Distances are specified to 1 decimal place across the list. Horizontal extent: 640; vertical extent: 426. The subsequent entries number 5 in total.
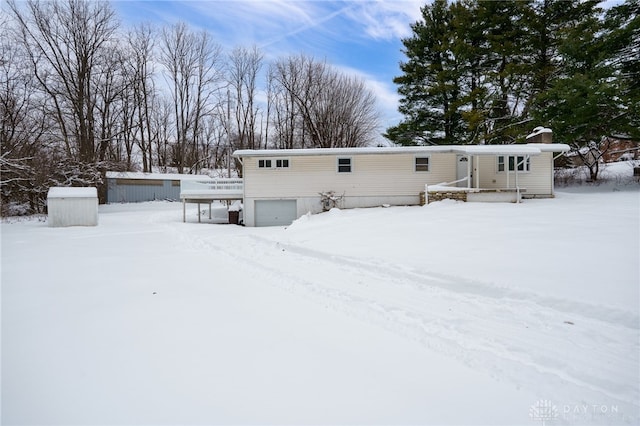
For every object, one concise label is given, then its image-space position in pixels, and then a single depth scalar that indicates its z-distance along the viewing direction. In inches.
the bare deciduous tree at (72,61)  921.5
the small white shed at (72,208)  566.3
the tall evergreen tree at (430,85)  855.7
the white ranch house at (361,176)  613.6
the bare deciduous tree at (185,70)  1268.5
